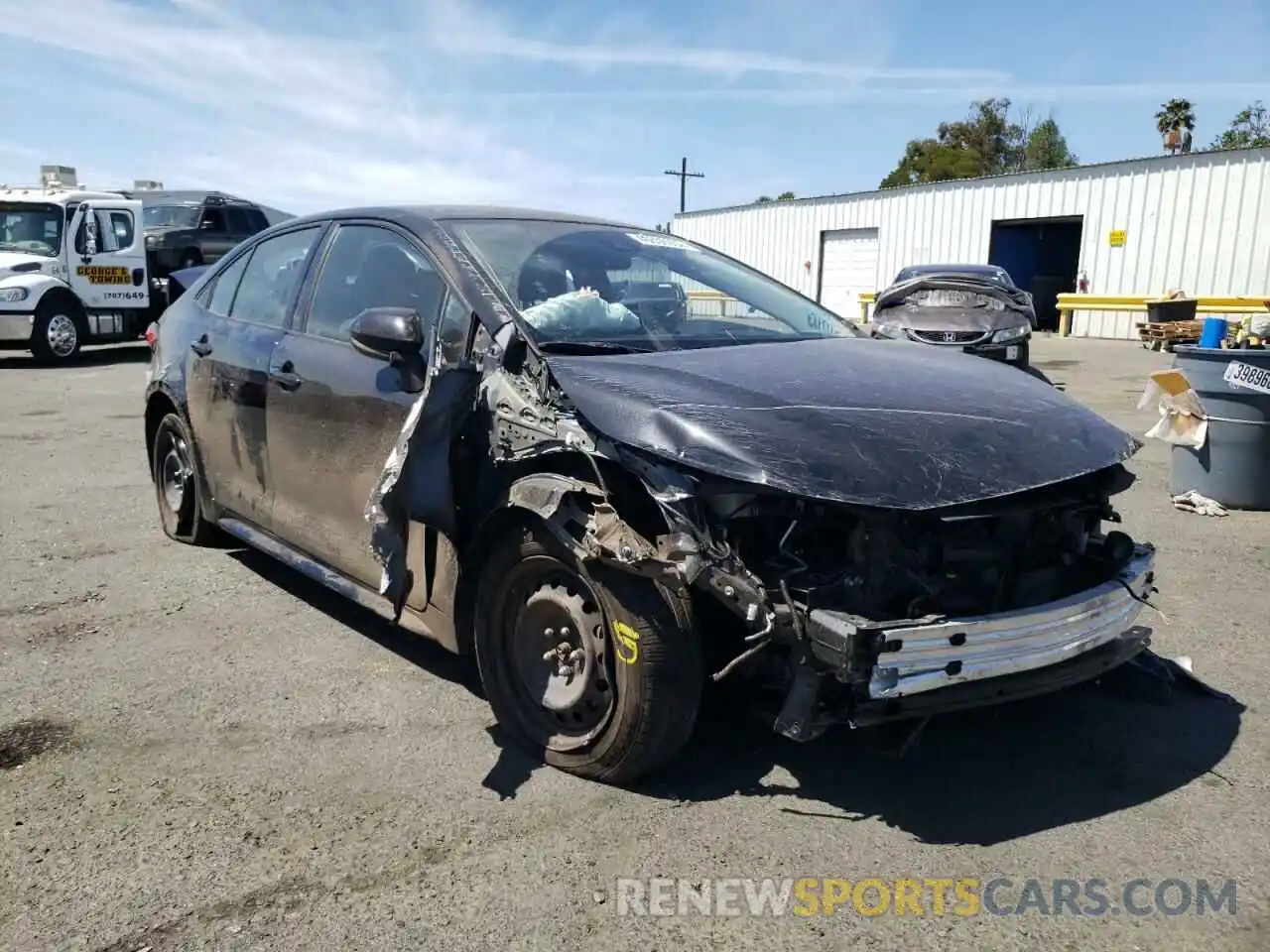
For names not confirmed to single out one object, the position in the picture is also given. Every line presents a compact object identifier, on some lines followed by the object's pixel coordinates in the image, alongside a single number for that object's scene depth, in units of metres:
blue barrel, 6.52
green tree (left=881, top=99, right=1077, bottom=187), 62.19
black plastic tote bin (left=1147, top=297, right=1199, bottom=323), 21.25
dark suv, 18.64
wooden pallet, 19.77
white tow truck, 15.23
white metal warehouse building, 22.42
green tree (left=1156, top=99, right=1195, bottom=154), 56.16
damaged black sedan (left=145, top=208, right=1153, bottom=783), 2.64
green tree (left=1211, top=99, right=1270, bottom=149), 53.84
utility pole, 60.45
